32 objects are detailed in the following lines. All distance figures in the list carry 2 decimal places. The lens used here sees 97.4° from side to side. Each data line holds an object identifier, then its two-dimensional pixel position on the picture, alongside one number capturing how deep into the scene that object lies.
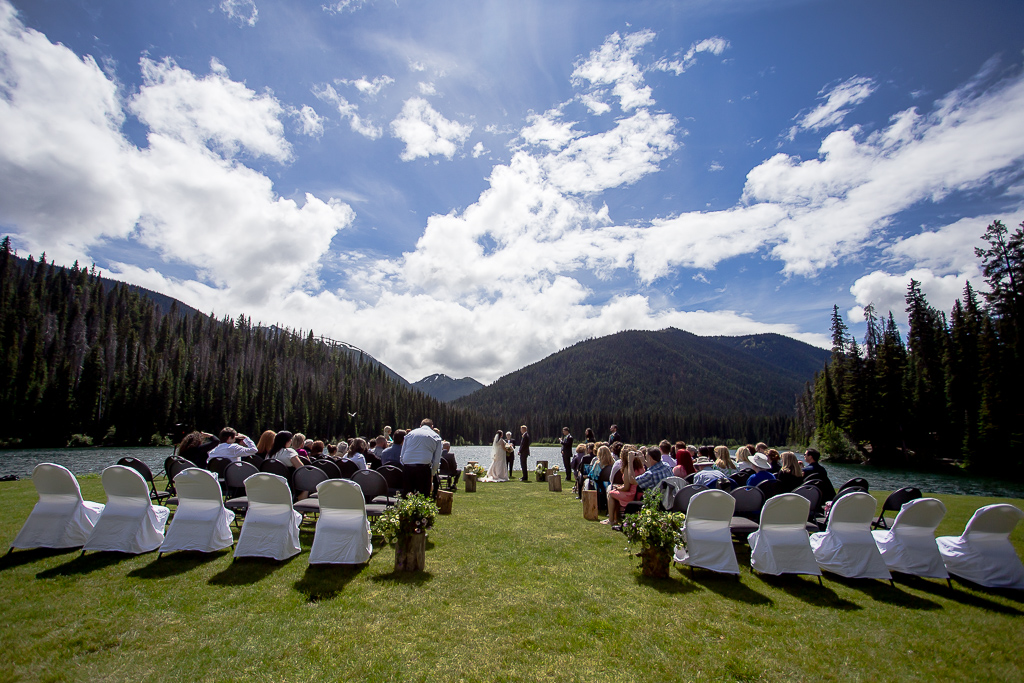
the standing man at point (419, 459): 8.97
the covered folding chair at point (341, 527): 6.17
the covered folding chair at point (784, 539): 6.17
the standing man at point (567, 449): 18.73
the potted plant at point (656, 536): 6.18
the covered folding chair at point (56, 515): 6.32
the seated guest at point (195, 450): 9.84
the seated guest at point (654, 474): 9.18
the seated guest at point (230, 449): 9.85
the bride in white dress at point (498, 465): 20.02
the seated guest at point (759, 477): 9.10
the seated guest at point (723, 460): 10.66
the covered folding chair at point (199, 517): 6.38
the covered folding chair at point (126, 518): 6.29
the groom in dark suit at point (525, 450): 19.83
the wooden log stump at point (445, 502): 10.71
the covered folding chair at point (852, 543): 6.16
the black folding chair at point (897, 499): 8.23
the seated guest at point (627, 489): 9.27
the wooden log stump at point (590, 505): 10.45
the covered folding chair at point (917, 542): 6.16
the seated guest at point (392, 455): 11.65
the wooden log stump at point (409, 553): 6.20
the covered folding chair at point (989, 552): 6.00
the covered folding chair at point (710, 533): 6.26
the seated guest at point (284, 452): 9.30
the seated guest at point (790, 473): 8.97
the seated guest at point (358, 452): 9.93
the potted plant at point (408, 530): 6.21
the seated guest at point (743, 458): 12.29
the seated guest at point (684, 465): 10.19
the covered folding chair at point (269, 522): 6.26
